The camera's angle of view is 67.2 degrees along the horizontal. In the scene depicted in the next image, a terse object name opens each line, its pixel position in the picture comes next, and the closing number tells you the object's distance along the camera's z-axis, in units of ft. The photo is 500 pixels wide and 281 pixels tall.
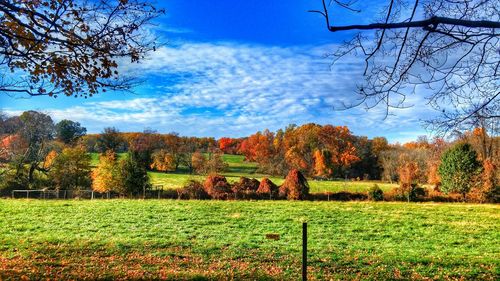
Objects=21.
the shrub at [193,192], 101.71
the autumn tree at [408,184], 103.45
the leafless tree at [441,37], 15.12
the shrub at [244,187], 102.06
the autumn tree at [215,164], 169.27
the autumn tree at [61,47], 21.40
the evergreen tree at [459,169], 108.88
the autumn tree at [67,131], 173.88
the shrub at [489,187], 101.50
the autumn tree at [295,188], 101.71
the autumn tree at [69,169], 122.83
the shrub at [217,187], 101.30
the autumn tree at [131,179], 109.91
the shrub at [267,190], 103.09
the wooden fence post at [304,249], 20.28
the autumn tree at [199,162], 174.50
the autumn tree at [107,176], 110.73
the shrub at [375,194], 101.50
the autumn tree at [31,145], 116.98
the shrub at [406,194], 102.94
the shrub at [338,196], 103.81
